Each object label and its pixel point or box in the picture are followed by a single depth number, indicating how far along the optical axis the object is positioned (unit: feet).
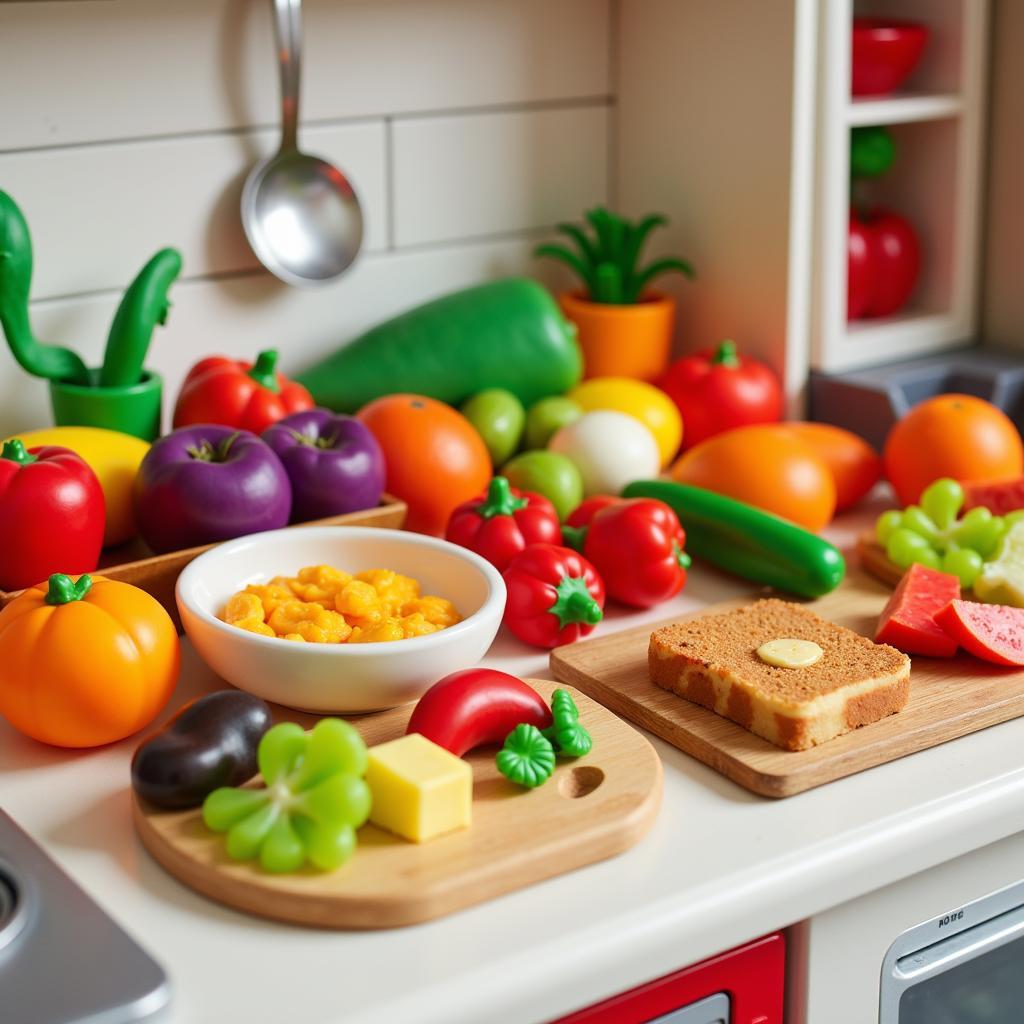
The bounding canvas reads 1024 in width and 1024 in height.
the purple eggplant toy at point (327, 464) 3.67
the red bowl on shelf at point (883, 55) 4.71
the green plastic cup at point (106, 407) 3.93
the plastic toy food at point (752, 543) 3.71
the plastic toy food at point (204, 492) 3.45
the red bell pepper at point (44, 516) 3.26
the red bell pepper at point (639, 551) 3.66
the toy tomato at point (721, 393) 4.71
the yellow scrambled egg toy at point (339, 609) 3.08
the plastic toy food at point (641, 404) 4.62
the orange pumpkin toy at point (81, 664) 2.88
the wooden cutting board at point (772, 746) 2.87
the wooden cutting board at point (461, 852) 2.40
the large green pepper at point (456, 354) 4.61
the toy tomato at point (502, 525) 3.68
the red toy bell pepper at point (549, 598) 3.42
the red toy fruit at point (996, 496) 4.06
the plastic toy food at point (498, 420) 4.50
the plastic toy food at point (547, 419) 4.57
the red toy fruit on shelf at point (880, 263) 5.04
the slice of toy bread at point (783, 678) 2.93
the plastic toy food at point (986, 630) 3.26
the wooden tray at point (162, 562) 3.36
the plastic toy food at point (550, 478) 4.15
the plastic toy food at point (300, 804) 2.44
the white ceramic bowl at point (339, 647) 2.93
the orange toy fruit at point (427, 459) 4.10
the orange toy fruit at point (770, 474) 4.14
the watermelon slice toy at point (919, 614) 3.32
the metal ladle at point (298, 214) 4.48
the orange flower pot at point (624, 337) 4.97
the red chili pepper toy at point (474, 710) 2.79
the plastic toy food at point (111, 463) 3.65
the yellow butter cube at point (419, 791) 2.51
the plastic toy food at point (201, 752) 2.61
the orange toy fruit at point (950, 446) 4.30
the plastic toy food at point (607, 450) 4.31
